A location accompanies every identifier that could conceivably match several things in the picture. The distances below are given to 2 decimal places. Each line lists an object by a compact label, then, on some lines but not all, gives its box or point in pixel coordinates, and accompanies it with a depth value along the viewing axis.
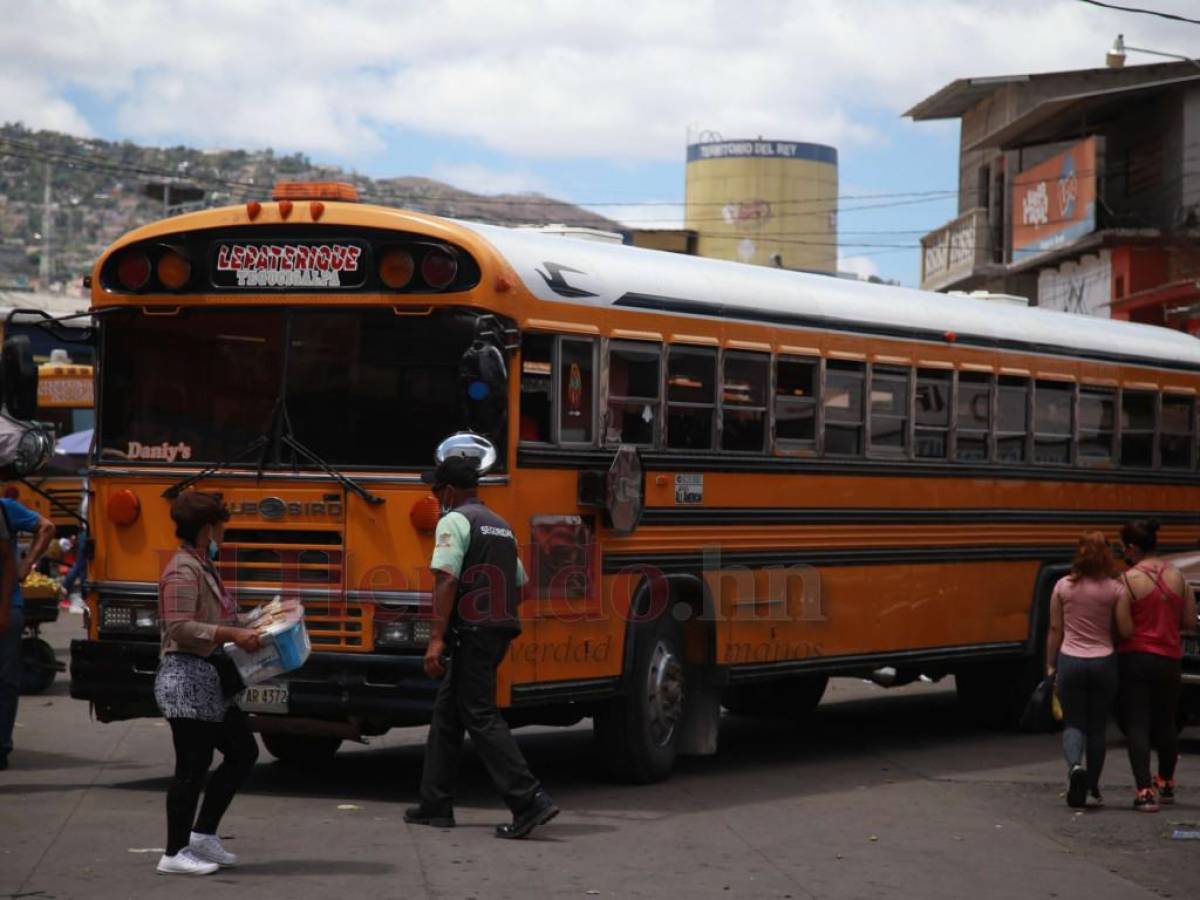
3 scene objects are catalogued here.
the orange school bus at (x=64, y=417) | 27.86
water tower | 130.12
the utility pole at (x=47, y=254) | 82.01
